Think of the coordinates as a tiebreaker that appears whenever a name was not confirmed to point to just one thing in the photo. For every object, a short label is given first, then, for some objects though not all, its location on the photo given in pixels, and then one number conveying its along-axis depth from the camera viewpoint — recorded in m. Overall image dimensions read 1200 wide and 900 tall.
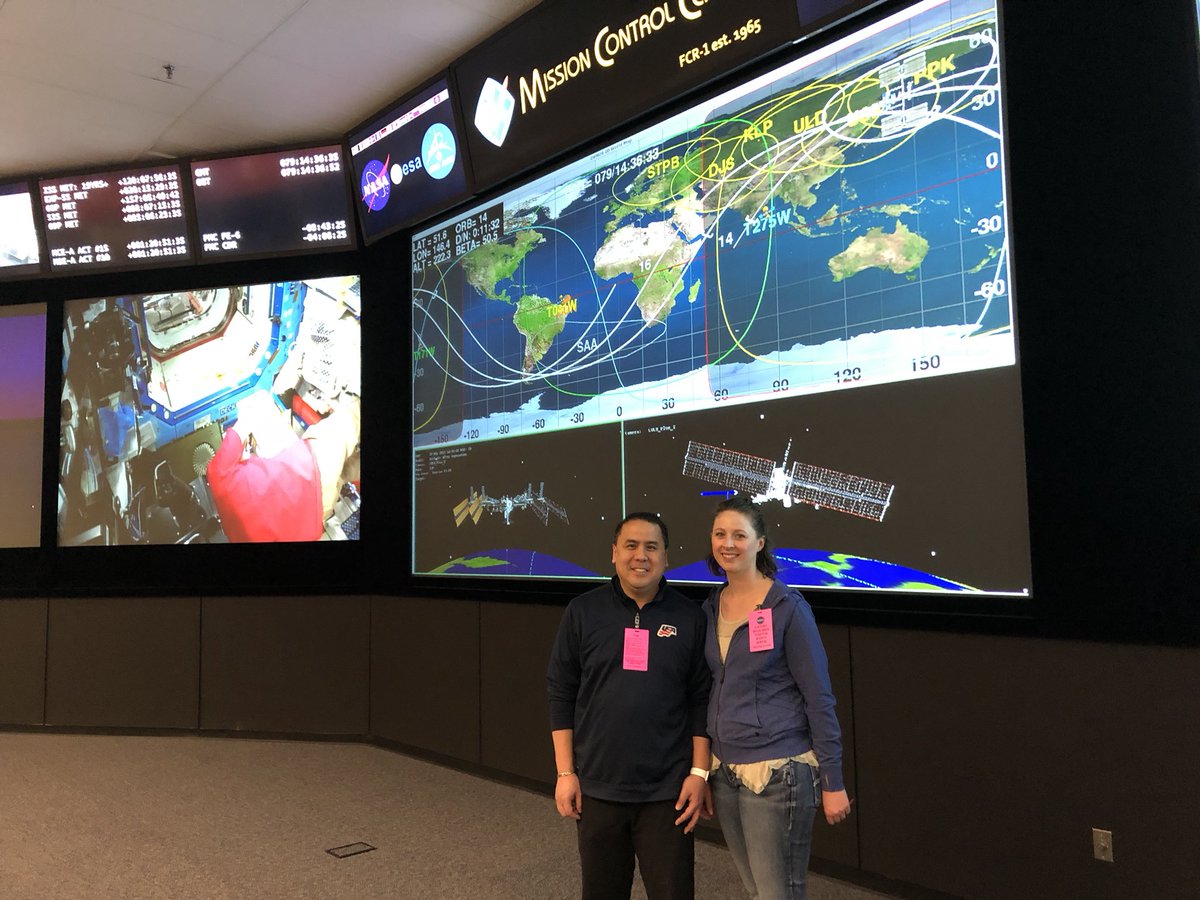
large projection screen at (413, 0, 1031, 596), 2.67
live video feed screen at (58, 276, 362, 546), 5.34
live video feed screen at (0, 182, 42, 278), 5.59
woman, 1.78
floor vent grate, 3.23
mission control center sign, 3.18
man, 1.86
